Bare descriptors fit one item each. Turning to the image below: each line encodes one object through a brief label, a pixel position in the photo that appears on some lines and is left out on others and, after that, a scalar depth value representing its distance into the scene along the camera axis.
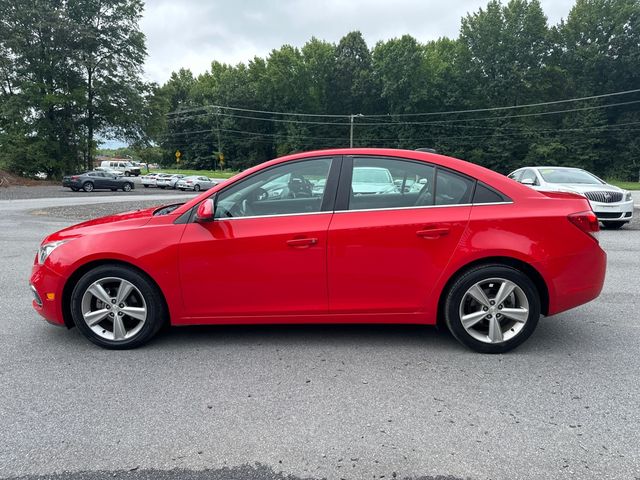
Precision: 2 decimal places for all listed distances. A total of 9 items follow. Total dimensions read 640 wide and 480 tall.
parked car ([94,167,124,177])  35.18
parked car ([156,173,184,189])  42.75
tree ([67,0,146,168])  43.22
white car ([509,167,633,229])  11.20
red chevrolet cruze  3.67
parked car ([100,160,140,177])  64.07
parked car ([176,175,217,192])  40.69
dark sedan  32.88
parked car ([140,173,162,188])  44.67
